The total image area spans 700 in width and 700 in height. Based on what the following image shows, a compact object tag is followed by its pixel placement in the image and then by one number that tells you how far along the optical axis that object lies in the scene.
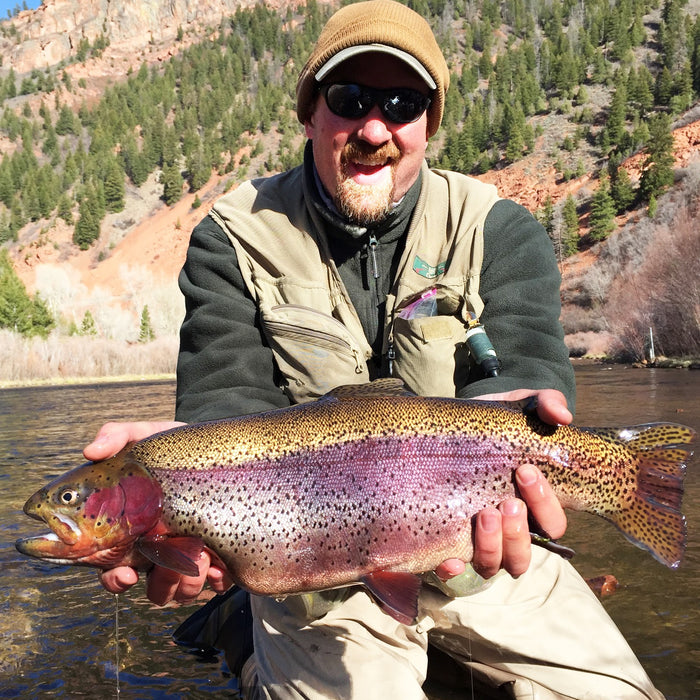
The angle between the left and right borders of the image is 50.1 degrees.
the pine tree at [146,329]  47.00
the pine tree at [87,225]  77.50
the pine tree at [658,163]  46.19
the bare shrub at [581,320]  33.50
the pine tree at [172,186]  80.88
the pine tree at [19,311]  45.81
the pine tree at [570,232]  48.38
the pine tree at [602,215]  48.00
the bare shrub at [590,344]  28.30
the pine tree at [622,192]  48.75
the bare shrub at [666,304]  22.66
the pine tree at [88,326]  50.53
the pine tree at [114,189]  82.19
